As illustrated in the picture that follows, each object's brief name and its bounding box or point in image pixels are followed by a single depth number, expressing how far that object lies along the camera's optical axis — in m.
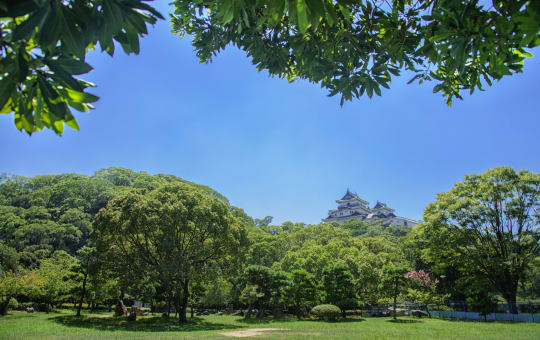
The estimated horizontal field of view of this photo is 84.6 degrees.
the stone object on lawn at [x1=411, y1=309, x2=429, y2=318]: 20.37
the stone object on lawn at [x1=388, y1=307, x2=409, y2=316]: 21.14
